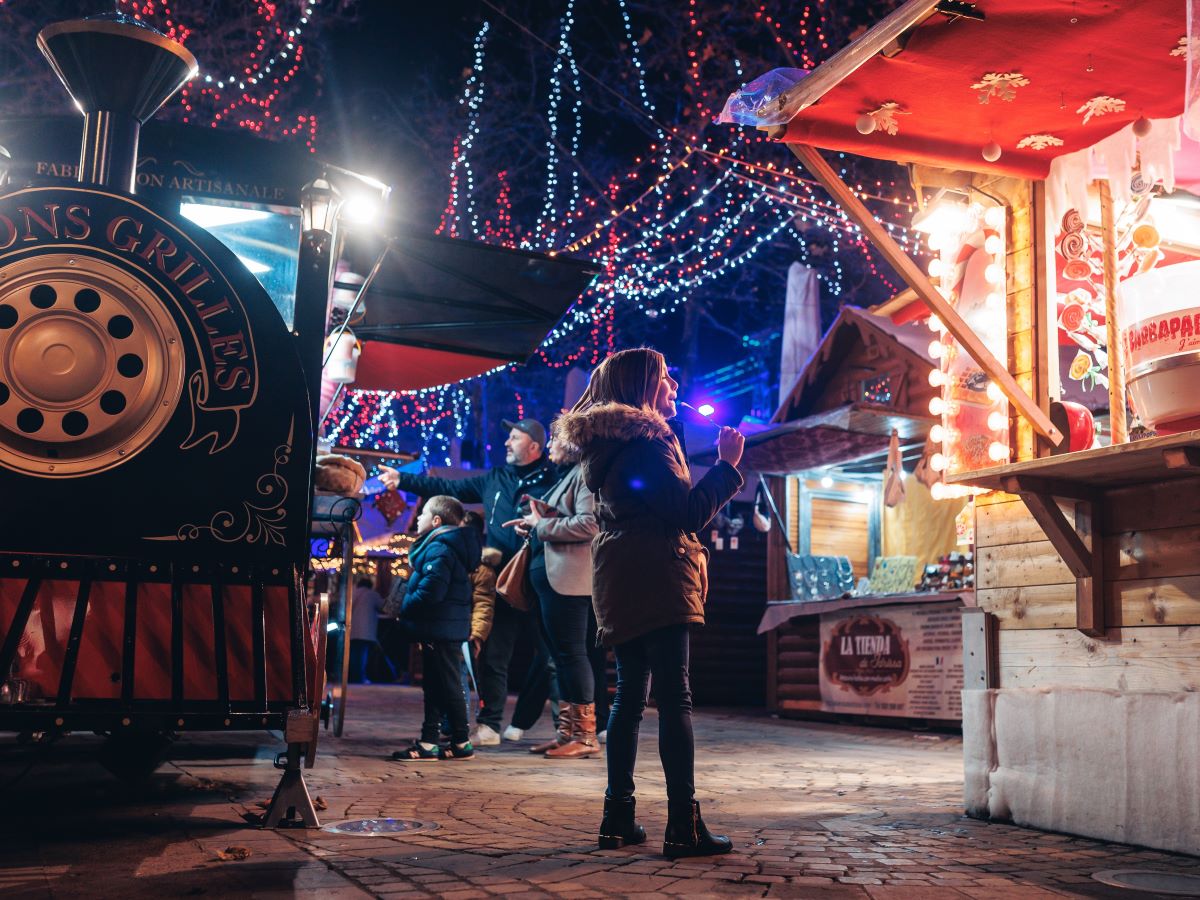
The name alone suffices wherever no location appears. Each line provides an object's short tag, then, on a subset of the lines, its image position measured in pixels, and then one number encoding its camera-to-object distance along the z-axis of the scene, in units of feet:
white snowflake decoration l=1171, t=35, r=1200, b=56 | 12.25
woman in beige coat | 22.86
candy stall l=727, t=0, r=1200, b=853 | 14.16
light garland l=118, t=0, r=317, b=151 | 53.21
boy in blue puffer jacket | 23.00
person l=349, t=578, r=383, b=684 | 59.11
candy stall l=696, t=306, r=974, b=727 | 35.35
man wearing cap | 26.45
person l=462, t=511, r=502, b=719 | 27.48
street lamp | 17.61
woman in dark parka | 12.92
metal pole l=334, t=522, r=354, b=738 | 23.30
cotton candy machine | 13.99
